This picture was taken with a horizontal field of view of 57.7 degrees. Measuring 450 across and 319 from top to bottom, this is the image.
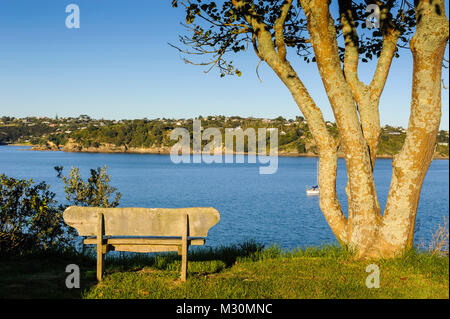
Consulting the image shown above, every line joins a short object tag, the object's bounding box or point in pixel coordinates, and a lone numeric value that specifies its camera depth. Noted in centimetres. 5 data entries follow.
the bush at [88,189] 1008
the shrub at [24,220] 675
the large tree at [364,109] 541
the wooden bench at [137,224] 515
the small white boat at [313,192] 5491
